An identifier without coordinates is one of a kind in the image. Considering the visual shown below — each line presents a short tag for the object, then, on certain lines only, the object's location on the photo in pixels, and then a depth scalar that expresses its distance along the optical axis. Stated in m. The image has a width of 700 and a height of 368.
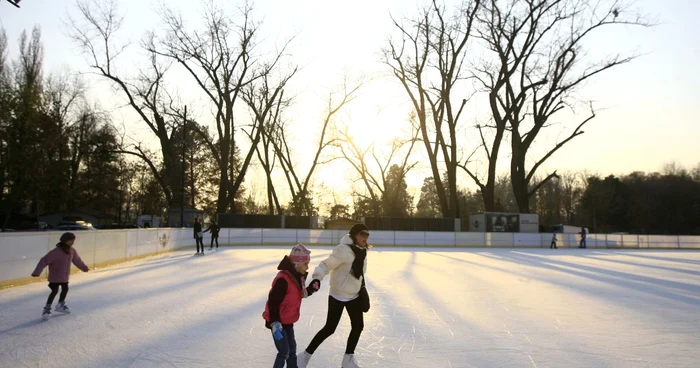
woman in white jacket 4.99
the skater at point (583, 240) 33.53
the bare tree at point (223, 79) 37.91
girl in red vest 4.26
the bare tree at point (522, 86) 38.50
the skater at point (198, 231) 20.32
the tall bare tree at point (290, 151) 46.34
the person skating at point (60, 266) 7.46
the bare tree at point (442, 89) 39.41
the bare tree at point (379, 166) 49.84
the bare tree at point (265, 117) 42.38
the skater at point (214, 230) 24.06
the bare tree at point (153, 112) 37.66
